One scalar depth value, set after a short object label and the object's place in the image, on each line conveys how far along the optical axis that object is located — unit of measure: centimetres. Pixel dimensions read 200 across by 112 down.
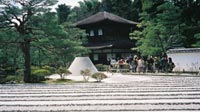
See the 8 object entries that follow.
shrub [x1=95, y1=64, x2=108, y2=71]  3481
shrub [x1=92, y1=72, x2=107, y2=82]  2028
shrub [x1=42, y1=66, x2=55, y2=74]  2348
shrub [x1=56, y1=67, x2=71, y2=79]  2219
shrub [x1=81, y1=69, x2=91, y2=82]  2167
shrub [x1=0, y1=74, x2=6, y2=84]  2156
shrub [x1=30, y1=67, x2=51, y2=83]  2156
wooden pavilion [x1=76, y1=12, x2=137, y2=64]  3959
